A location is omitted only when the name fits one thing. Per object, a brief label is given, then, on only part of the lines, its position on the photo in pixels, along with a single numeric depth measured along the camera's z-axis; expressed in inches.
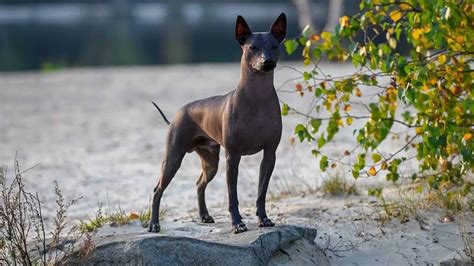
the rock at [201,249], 395.5
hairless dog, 411.8
